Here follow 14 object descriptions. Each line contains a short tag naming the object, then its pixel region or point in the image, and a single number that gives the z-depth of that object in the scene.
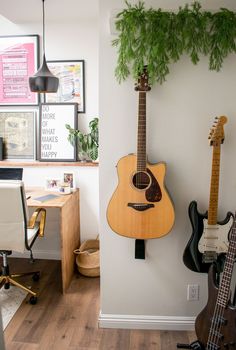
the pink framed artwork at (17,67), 3.03
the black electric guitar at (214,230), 1.91
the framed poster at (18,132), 3.13
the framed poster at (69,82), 3.01
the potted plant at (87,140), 2.96
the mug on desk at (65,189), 2.93
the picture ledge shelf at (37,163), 3.03
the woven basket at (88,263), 2.88
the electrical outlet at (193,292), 2.14
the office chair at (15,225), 2.20
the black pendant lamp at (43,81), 2.46
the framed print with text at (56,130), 3.05
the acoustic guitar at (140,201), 1.93
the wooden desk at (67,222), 2.61
